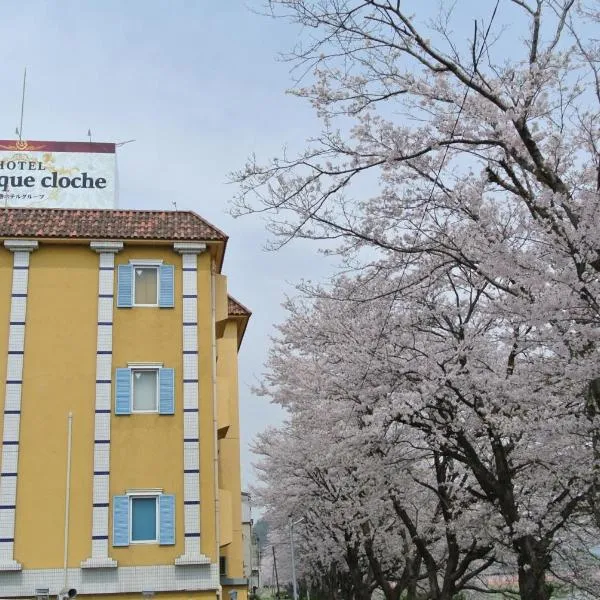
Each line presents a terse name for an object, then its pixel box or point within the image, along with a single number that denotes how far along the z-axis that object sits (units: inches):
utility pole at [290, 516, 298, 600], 1373.0
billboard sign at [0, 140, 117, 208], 909.2
